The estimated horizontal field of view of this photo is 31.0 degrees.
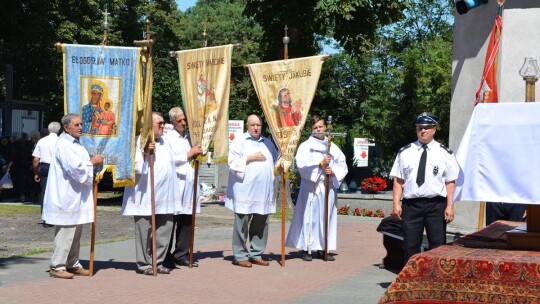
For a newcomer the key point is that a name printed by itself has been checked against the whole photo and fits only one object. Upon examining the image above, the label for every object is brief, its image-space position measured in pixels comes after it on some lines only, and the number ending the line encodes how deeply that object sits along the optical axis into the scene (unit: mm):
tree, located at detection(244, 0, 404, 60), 24969
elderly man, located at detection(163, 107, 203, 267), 12727
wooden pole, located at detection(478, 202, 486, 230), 11703
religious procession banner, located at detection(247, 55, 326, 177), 13352
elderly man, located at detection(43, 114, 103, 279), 11242
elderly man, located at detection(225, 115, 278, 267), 12961
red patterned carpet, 6500
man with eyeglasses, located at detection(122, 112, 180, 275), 11914
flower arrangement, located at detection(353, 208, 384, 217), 22875
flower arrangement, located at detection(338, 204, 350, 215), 23234
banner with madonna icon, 11734
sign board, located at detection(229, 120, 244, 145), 27391
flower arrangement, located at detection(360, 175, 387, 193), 23688
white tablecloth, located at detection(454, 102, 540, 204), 6805
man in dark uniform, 9766
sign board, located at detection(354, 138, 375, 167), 31044
